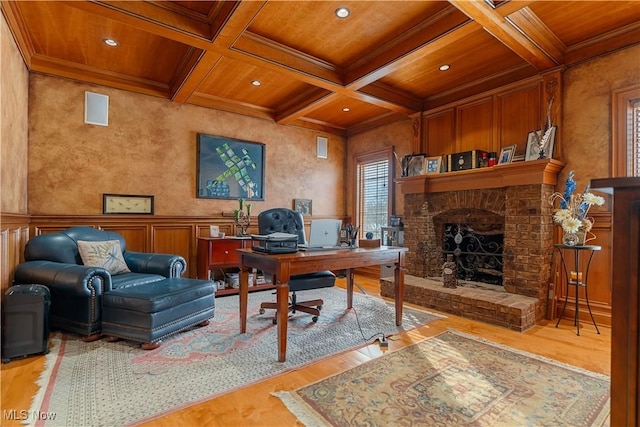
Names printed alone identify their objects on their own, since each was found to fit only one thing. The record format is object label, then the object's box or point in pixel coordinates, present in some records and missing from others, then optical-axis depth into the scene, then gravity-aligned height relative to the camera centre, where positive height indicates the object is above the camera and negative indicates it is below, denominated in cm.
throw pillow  301 -41
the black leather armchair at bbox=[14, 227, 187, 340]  250 -56
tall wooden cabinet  90 -25
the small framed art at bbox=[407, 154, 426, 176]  450 +74
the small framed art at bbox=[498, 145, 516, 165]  363 +72
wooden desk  224 -40
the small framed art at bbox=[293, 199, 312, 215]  544 +16
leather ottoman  245 -80
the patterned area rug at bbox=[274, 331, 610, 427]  167 -109
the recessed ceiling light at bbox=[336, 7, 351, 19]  265 +176
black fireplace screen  390 -46
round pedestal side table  288 -61
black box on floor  221 -79
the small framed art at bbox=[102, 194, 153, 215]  390 +13
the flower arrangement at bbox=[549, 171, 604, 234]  285 +8
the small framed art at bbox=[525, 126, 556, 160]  329 +77
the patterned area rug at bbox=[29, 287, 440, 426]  174 -108
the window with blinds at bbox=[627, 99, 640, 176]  292 +72
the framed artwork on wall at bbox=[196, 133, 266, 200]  455 +71
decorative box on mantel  385 +71
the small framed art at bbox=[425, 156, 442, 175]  427 +71
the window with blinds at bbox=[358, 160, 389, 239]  545 +35
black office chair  294 -59
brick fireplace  326 +0
